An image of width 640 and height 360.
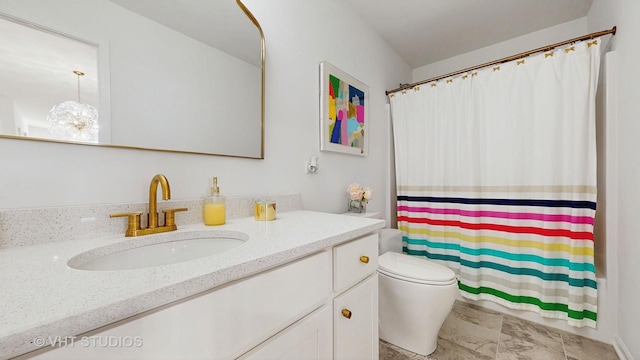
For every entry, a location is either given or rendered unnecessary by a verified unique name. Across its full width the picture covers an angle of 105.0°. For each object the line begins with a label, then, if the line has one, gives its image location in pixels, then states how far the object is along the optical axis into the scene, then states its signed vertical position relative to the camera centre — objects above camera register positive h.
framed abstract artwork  1.64 +0.50
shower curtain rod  1.45 +0.86
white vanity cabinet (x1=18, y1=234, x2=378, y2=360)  0.42 -0.31
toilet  1.33 -0.68
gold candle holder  1.08 -0.14
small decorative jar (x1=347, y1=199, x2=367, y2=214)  1.82 -0.20
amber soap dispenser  0.96 -0.11
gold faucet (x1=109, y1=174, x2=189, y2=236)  0.79 -0.12
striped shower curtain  1.55 -0.02
